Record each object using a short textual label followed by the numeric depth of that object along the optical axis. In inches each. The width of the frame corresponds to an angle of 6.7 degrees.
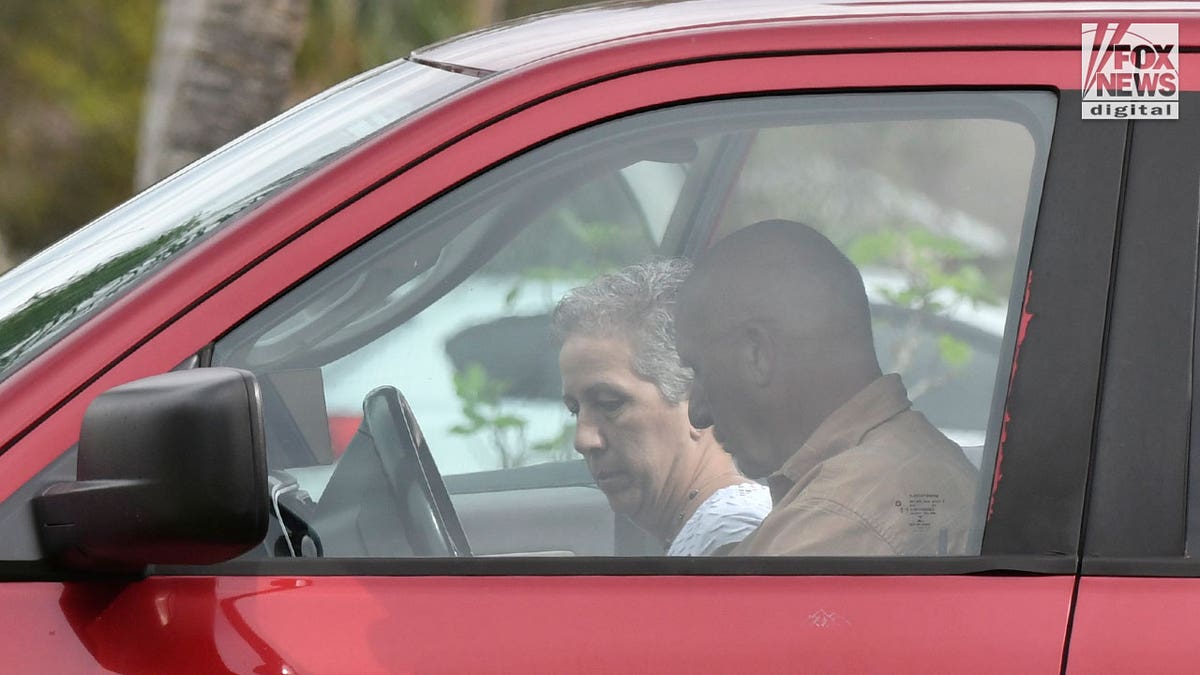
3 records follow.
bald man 412.3
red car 406.5
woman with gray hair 413.2
